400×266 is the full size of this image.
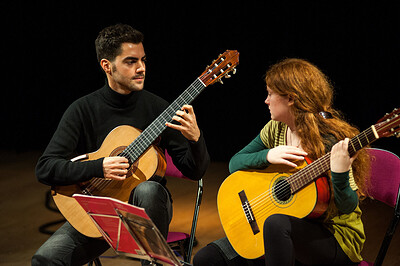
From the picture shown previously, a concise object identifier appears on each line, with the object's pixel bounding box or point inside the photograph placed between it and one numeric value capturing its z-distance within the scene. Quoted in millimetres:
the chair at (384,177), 5639
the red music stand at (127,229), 5278
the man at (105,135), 5698
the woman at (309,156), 5434
